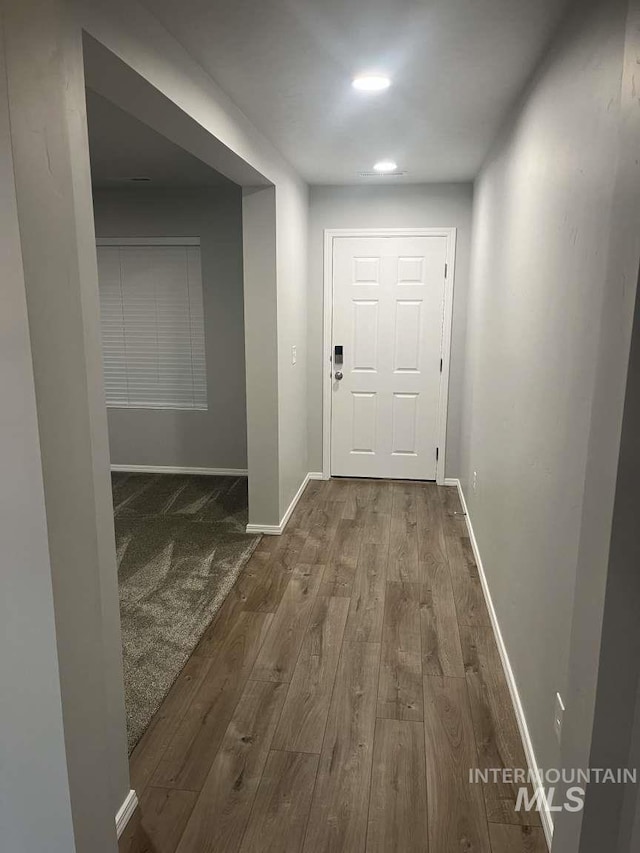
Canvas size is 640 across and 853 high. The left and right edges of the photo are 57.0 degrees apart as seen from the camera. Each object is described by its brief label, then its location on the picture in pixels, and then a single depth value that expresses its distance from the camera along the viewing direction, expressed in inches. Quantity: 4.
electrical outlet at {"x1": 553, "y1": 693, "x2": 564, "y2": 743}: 63.4
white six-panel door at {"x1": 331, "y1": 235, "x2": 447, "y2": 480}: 184.9
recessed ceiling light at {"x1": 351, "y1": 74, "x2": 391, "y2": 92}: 89.1
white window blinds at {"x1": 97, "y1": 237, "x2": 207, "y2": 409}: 195.6
